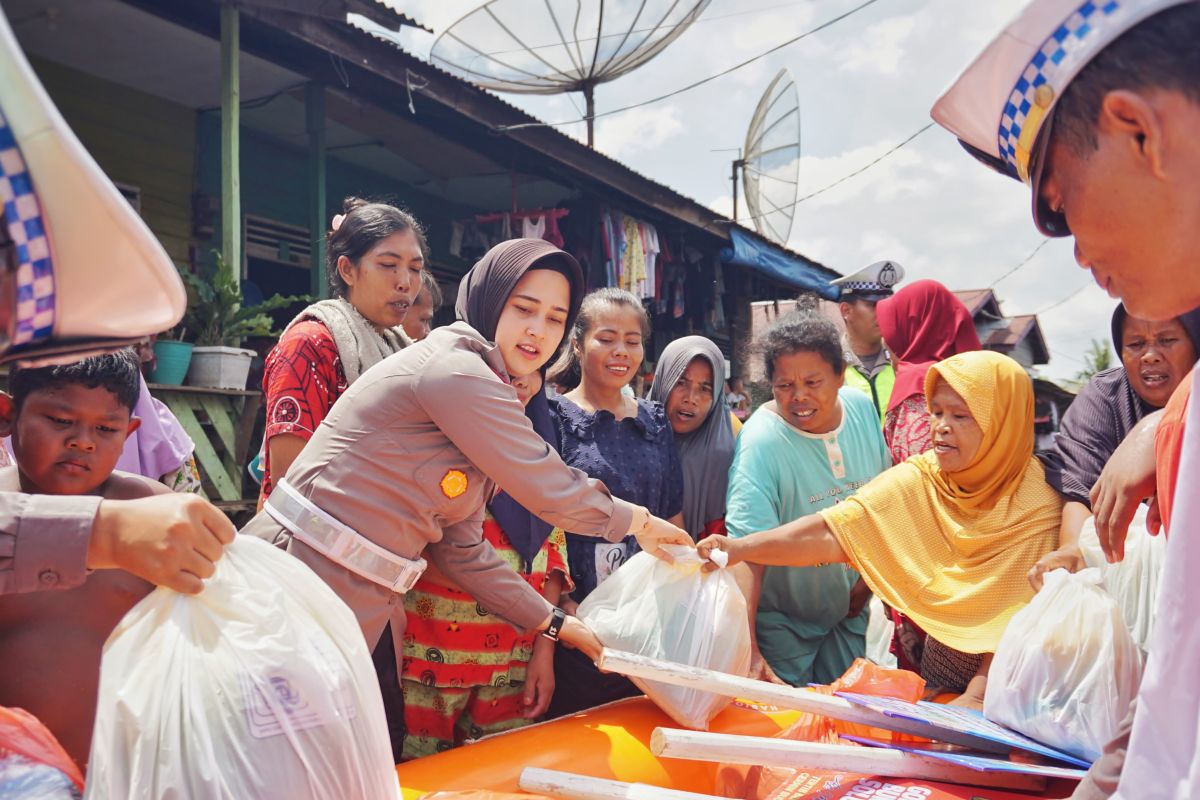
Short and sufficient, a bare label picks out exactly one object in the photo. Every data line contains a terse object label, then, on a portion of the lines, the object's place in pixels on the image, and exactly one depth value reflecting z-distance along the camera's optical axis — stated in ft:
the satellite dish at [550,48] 25.85
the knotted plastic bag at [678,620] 7.84
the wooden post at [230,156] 17.35
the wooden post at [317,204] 20.65
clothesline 26.03
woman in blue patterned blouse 9.37
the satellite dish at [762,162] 40.80
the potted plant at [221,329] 16.74
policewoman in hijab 6.59
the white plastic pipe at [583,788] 5.22
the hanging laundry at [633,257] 28.14
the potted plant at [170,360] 15.98
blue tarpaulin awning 32.65
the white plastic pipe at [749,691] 6.68
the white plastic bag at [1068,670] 6.16
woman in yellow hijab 8.69
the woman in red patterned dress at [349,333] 8.34
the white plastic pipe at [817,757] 5.91
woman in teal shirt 10.67
